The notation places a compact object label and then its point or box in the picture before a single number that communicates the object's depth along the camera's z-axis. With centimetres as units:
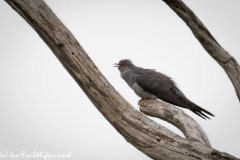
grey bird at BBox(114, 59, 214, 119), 1137
